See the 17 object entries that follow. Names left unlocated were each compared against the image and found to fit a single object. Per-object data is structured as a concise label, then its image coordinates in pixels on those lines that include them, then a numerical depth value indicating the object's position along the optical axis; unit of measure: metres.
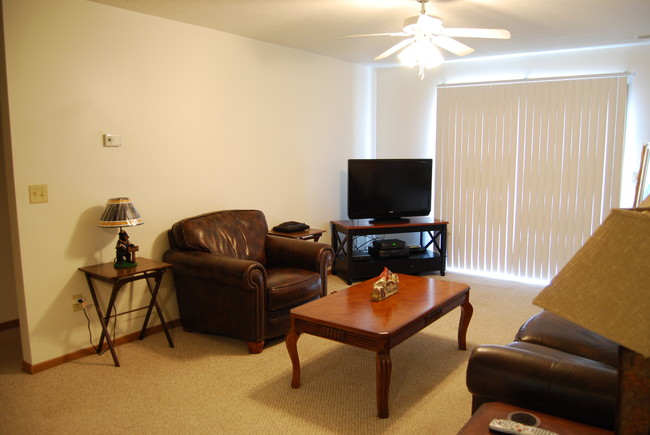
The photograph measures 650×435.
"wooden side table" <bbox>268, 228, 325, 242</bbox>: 4.66
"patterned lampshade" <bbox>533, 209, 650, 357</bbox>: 1.03
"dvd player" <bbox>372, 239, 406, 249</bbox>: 5.32
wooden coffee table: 2.64
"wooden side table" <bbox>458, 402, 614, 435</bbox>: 1.63
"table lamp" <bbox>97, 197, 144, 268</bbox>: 3.36
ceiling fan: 3.04
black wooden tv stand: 5.22
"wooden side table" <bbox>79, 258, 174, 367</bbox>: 3.26
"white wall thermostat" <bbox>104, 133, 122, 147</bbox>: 3.53
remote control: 1.54
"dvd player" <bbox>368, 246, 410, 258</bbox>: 5.31
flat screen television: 5.40
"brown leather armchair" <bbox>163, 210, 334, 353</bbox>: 3.49
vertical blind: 4.94
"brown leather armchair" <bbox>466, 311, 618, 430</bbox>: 1.76
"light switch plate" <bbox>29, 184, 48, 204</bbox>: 3.16
